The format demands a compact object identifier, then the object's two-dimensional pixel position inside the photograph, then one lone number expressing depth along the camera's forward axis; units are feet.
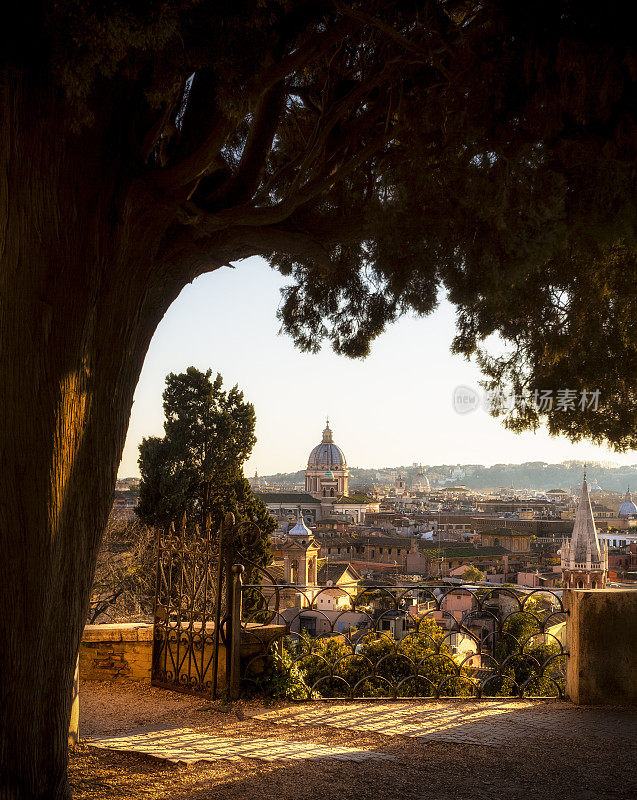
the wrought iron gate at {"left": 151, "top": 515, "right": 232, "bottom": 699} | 18.49
